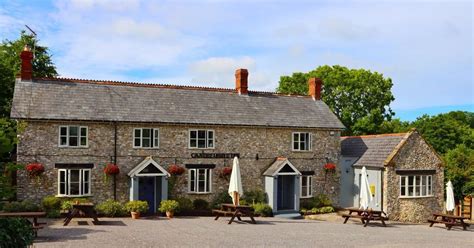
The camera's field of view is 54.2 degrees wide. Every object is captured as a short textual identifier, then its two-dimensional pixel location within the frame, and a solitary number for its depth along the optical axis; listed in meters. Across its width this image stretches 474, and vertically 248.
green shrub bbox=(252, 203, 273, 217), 26.92
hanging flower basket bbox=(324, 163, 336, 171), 30.78
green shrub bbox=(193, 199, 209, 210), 27.28
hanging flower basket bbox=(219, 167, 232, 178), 28.05
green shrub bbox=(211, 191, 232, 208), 28.01
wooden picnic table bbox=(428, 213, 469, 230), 25.19
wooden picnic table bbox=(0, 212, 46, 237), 17.05
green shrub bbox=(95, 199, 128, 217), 24.33
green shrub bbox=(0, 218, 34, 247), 10.70
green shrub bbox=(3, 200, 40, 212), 22.06
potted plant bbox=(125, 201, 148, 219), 24.48
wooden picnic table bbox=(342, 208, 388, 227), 24.58
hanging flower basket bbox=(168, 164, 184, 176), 26.70
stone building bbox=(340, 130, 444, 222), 29.55
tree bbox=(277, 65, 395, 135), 52.88
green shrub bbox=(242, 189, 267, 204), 28.40
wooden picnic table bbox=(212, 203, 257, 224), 22.80
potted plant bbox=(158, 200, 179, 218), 25.33
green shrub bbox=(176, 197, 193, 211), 26.59
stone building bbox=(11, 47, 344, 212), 24.86
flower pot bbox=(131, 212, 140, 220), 24.42
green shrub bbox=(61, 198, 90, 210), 23.92
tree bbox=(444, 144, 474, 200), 35.12
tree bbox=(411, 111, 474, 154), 49.78
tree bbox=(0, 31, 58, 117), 32.54
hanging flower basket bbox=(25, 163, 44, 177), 23.75
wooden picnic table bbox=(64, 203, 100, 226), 20.45
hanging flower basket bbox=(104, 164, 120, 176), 25.22
